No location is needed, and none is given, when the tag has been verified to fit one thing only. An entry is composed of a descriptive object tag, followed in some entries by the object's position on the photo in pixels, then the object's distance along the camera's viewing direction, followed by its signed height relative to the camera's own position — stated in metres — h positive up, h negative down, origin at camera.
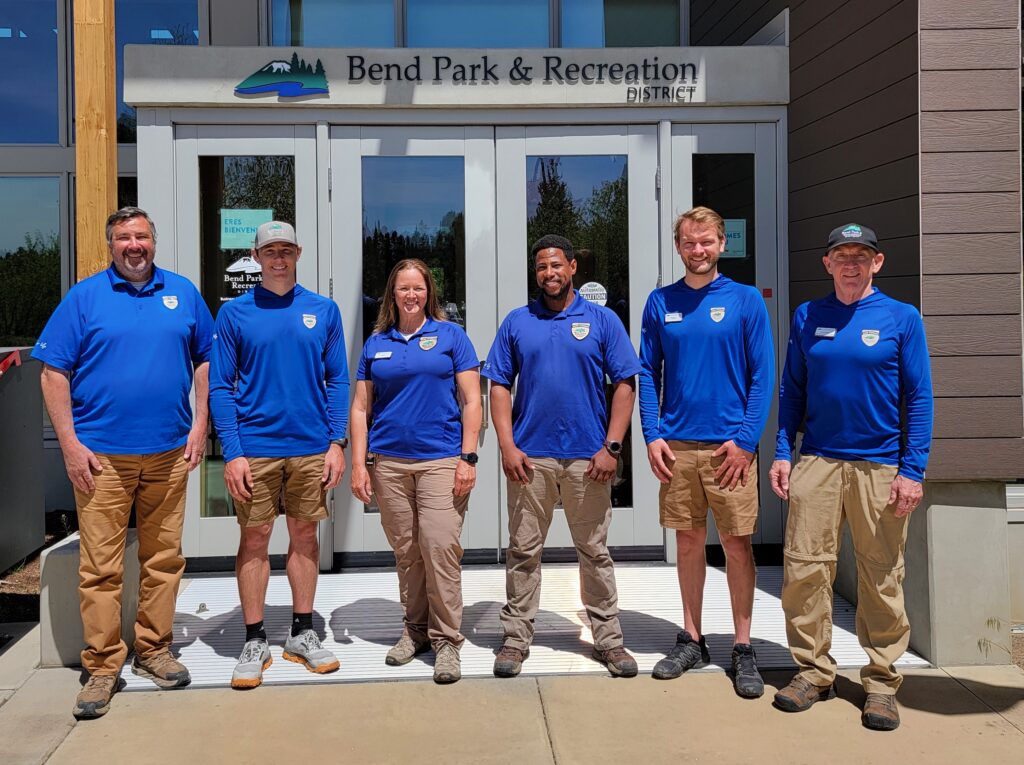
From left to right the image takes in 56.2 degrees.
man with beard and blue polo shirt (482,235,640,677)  4.15 -0.35
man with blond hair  4.00 -0.23
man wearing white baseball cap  4.12 -0.28
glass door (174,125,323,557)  5.81 +0.88
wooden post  4.57 +1.12
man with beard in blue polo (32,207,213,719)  3.88 -0.30
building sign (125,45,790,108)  5.68 +1.63
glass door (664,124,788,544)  5.94 +0.96
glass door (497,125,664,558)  5.93 +0.81
